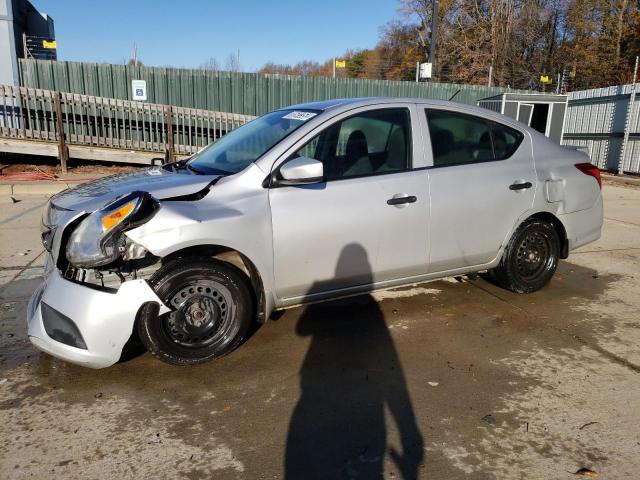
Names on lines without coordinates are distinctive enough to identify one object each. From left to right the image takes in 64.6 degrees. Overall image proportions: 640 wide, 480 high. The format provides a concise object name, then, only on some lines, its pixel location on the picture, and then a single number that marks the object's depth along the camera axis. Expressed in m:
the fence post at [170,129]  12.47
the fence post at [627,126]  14.59
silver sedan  3.03
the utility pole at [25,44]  13.65
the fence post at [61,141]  11.28
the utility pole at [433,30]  19.92
